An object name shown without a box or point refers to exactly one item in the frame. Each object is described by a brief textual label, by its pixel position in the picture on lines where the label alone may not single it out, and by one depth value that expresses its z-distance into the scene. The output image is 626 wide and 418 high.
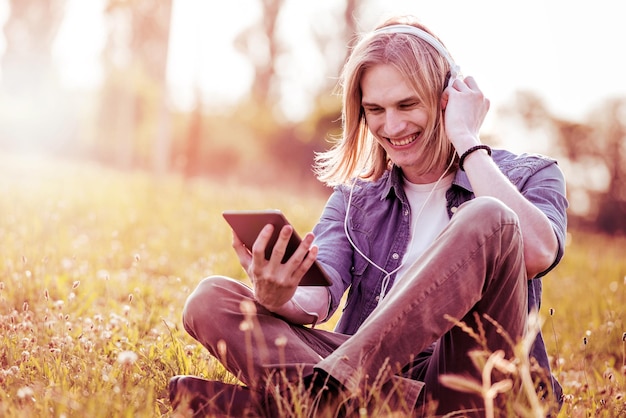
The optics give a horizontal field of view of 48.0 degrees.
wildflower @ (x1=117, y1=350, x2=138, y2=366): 2.22
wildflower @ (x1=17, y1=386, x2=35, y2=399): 2.12
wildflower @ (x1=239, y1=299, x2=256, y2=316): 2.64
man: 2.36
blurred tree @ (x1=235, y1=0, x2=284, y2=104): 22.50
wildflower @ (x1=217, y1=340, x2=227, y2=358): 2.48
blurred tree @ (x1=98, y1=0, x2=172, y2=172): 18.44
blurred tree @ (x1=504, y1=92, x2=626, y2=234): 19.25
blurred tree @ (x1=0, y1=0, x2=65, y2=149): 31.19
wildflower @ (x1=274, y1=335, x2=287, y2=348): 2.36
